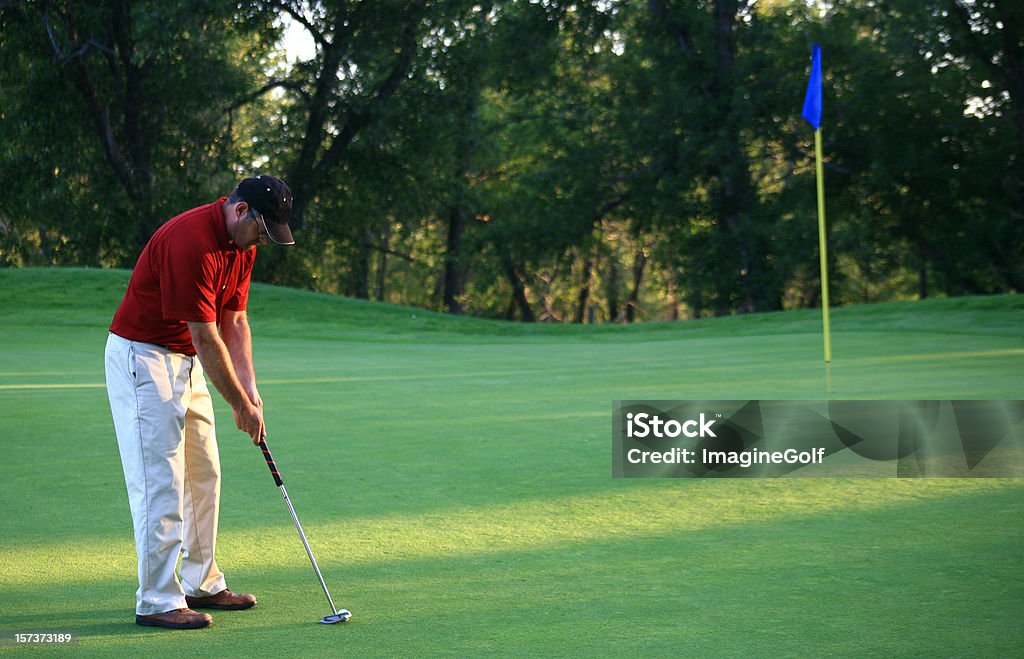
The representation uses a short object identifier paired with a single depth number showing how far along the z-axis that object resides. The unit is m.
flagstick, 11.33
